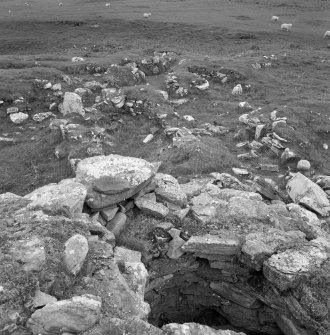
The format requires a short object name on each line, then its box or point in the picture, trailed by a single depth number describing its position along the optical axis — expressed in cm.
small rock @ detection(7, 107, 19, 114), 2373
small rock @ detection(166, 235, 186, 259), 1046
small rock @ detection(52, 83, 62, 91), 2609
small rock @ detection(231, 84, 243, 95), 2877
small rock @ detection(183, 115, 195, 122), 2344
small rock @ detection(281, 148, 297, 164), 1916
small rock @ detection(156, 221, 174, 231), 1076
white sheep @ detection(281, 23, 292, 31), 4891
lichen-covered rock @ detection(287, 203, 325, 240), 1144
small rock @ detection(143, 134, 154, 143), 2160
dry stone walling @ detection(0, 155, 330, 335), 711
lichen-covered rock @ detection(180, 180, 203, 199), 1302
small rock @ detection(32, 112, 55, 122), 2331
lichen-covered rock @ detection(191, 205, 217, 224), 1122
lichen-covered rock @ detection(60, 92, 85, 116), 2322
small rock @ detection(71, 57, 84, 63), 3308
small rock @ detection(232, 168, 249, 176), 1738
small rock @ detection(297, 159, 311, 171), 1860
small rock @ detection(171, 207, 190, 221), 1125
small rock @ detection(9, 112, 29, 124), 2308
